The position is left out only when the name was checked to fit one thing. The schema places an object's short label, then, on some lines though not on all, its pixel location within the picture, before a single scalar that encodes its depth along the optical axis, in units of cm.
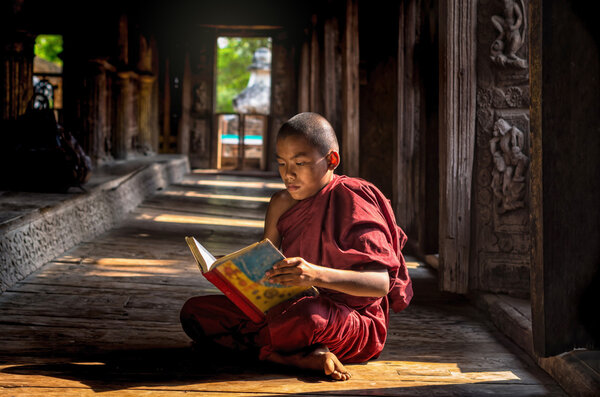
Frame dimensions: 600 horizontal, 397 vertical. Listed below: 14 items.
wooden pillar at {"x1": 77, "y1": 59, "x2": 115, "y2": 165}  859
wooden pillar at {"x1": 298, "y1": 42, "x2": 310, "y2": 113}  1203
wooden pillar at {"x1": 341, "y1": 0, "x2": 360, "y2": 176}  559
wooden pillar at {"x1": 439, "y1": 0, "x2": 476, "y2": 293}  329
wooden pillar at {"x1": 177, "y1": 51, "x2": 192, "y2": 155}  1421
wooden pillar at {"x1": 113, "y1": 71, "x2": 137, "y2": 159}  1028
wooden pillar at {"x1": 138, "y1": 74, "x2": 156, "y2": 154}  1208
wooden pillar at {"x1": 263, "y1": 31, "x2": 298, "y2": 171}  1415
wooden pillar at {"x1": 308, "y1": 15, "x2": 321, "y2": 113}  944
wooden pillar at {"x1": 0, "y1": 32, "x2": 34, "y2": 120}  913
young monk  228
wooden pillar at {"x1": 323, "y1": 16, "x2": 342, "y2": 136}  646
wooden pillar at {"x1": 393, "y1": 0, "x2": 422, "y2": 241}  506
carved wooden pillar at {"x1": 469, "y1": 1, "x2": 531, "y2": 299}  319
